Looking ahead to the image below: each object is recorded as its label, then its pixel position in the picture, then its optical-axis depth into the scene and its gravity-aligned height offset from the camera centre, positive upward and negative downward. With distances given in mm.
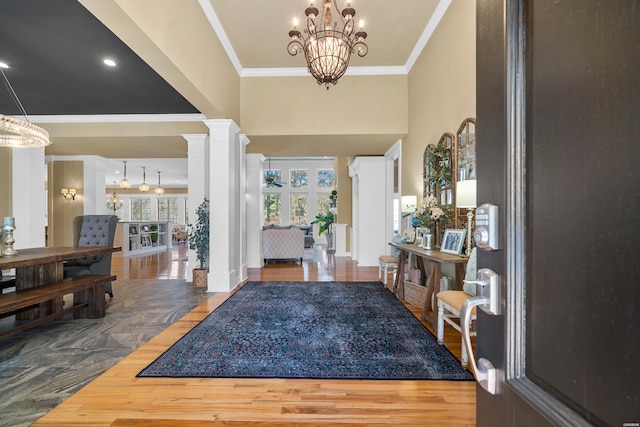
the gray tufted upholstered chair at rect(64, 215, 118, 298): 4066 -360
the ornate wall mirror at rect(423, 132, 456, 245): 3480 +485
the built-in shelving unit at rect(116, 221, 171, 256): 8812 -733
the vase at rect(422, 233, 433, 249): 3478 -331
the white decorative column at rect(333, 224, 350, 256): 8438 -741
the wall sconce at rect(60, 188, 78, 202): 7656 +538
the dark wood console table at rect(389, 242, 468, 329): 2822 -569
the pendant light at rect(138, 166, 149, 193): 11727 +1094
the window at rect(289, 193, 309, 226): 11875 +158
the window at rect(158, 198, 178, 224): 16062 +249
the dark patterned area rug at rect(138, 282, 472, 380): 2201 -1153
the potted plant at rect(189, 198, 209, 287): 4898 -498
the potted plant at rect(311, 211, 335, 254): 9638 -295
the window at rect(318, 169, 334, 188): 11891 +1374
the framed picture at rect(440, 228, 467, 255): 3064 -306
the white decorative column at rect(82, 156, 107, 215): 7797 +777
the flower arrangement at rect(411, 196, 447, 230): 3529 -10
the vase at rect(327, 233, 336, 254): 10018 -1049
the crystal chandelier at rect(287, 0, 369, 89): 2896 +1563
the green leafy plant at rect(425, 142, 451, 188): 3545 +577
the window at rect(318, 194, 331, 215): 11867 +348
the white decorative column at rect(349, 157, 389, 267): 6828 +80
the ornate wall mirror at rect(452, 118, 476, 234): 3002 +586
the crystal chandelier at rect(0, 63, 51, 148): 3378 +995
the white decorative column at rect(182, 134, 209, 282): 5457 +738
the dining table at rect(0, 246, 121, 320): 3208 -651
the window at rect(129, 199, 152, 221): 16031 +255
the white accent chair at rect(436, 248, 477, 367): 2291 -695
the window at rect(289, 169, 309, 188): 11898 +1379
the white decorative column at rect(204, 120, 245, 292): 4570 +128
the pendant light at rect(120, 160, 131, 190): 10812 +1112
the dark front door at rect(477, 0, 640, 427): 387 +8
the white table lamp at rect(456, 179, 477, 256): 2639 +159
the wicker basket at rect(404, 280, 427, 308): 3597 -1003
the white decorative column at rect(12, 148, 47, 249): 6121 +458
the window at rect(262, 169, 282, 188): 10785 +1334
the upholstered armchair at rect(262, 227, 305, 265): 7293 -773
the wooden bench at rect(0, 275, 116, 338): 2598 -779
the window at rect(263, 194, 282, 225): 11898 +162
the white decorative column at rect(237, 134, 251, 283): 5228 +114
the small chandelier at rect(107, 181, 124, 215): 15227 +571
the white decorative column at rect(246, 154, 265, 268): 6691 +71
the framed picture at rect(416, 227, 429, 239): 3699 -244
